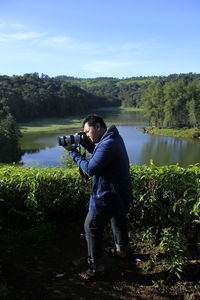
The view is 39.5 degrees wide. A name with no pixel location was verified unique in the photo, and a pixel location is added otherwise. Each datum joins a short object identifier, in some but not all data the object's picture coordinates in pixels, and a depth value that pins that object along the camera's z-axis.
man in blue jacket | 2.90
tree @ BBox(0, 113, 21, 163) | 45.81
